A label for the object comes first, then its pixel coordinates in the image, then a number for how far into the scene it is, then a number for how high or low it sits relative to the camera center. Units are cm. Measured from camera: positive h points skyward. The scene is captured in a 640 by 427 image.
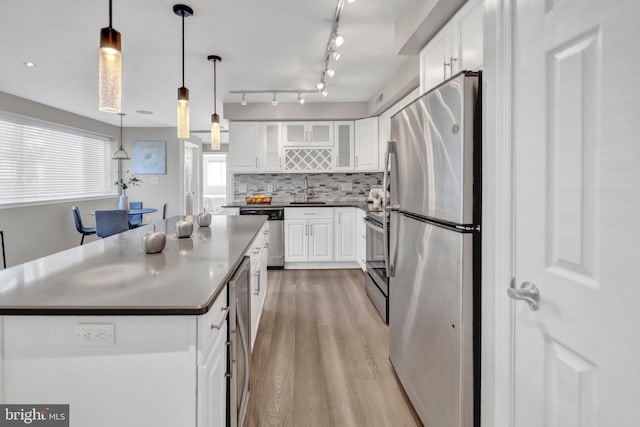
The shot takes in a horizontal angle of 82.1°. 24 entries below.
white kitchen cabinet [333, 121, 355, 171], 575 +87
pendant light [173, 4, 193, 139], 225 +54
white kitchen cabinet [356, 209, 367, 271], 486 -54
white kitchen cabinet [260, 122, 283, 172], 574 +84
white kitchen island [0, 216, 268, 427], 107 -46
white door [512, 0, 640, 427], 77 -2
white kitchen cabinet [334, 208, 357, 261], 540 -42
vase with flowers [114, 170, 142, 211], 738 +39
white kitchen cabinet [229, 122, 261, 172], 572 +85
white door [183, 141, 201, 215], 830 +71
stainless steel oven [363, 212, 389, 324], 321 -63
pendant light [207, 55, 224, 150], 301 +56
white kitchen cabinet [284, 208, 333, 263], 537 -49
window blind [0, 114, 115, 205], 507 +62
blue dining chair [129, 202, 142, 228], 623 -34
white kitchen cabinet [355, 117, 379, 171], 560 +87
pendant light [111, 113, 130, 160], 658 +83
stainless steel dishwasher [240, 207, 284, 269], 532 -46
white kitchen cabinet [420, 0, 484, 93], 195 +94
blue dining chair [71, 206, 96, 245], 551 -35
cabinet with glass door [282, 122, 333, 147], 575 +103
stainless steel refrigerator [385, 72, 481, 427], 140 -23
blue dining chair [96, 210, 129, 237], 478 -28
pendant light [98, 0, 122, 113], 145 +52
